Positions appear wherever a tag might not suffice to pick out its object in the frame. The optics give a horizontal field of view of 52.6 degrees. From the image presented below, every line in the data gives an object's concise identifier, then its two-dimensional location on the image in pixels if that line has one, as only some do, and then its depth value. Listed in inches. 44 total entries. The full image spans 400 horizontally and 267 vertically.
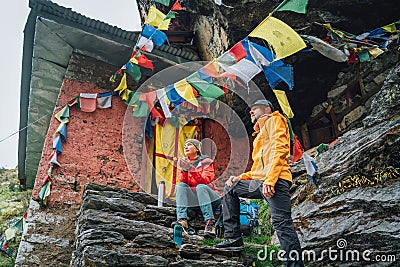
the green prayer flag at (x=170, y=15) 290.2
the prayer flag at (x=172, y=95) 281.6
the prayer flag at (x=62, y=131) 280.3
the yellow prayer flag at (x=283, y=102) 232.7
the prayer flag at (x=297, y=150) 233.9
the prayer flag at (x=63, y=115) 288.5
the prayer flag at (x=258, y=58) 232.0
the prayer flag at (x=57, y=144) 274.2
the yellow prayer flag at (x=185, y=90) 258.8
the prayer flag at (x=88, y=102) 298.0
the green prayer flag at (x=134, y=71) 294.4
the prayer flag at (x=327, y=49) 243.4
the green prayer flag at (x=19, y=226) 335.9
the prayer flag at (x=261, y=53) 232.7
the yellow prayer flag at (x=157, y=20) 287.1
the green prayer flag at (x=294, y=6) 206.5
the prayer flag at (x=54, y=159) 268.7
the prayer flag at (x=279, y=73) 234.5
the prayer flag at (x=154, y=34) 282.0
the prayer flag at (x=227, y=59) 242.2
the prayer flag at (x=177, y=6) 306.0
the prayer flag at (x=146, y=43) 283.4
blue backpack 230.4
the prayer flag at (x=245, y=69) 234.2
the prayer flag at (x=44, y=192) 255.0
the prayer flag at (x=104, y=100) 304.7
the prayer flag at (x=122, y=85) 307.6
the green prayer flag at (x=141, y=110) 311.8
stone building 202.5
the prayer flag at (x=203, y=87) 262.2
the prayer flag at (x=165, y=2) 304.3
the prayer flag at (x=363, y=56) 270.8
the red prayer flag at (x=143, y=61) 291.8
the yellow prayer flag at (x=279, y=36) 208.1
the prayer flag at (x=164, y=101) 281.3
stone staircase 155.5
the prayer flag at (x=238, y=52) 236.4
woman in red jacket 204.7
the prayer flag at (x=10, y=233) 341.4
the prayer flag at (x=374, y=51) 270.7
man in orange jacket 152.3
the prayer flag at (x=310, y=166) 238.2
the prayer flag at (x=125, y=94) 311.2
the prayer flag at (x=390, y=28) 281.9
